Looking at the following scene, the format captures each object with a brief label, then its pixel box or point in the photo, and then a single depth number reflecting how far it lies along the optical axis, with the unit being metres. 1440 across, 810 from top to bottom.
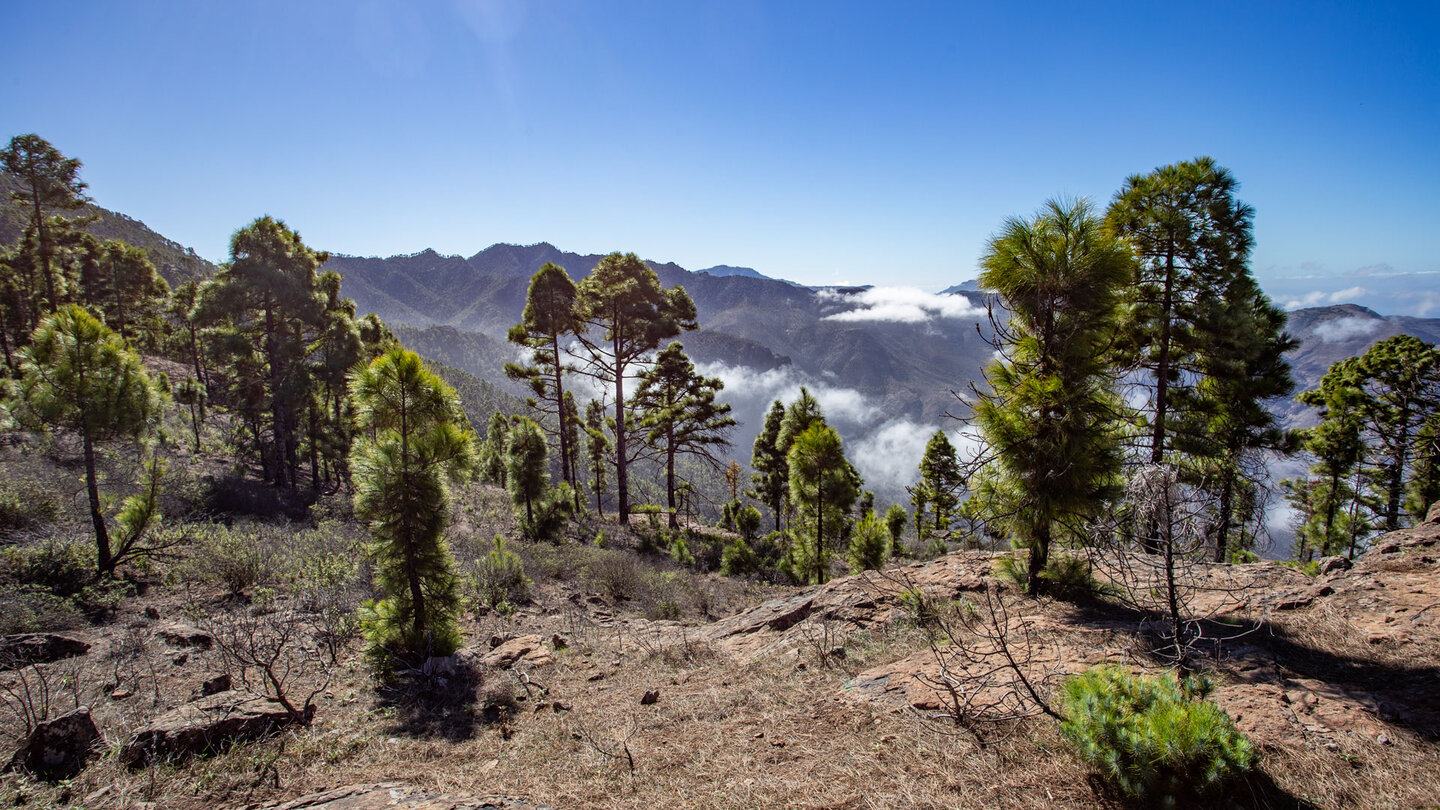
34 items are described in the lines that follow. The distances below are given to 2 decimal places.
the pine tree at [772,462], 27.00
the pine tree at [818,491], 14.45
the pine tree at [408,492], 7.17
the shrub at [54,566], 8.58
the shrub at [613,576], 12.11
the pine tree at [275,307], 16.94
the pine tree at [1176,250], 9.91
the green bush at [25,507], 10.00
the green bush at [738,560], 16.55
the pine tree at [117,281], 28.25
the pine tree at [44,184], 20.11
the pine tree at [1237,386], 9.59
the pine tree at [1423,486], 16.49
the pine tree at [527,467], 17.97
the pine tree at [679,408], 20.64
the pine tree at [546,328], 18.52
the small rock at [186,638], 7.43
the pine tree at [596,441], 20.15
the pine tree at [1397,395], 15.82
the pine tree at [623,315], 18.14
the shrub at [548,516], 17.20
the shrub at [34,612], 7.06
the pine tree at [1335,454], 17.84
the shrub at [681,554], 16.98
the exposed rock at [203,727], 4.45
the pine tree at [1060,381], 6.80
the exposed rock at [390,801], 3.79
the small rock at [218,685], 5.89
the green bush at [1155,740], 3.07
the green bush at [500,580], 10.65
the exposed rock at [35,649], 6.31
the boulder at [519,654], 7.74
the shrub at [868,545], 13.56
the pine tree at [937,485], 27.91
